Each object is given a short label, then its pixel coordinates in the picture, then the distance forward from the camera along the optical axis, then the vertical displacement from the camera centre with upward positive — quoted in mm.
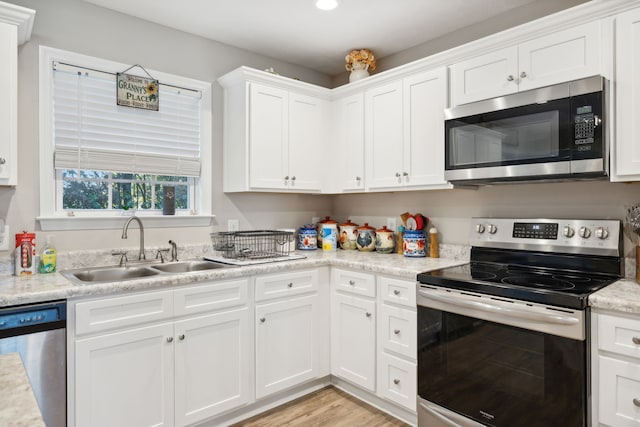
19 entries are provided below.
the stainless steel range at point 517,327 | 1660 -531
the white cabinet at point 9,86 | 1896 +582
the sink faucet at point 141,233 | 2457 -144
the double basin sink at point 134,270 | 2277 -357
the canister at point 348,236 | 3305 -214
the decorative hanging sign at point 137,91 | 2535 +756
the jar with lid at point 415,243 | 2830 -234
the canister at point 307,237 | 3270 -224
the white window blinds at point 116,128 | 2363 +516
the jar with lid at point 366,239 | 3152 -230
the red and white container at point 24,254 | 2100 -226
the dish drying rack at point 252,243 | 2807 -245
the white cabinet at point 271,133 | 2812 +560
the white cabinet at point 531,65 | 1942 +756
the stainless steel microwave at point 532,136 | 1861 +372
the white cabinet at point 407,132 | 2555 +518
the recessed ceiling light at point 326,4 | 2383 +1217
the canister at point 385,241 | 3059 -240
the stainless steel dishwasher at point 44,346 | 1625 -556
